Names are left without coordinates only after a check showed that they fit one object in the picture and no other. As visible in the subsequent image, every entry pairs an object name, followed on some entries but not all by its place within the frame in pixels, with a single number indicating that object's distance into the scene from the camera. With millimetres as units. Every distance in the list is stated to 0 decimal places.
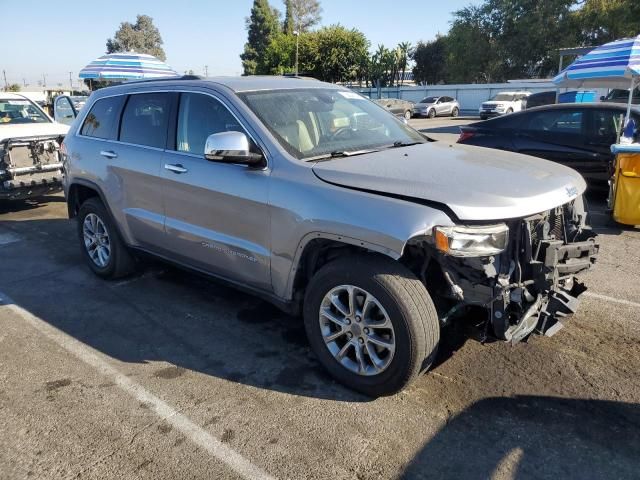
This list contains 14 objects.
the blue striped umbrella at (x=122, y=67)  14797
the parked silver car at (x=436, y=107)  35406
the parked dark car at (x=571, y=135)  7820
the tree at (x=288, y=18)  74750
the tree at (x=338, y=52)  50062
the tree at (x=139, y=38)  89125
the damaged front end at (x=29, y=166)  7781
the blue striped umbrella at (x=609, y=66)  8625
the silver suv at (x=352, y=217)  2861
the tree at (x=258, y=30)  73312
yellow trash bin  6379
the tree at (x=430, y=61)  61500
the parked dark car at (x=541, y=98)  22853
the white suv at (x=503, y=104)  29828
